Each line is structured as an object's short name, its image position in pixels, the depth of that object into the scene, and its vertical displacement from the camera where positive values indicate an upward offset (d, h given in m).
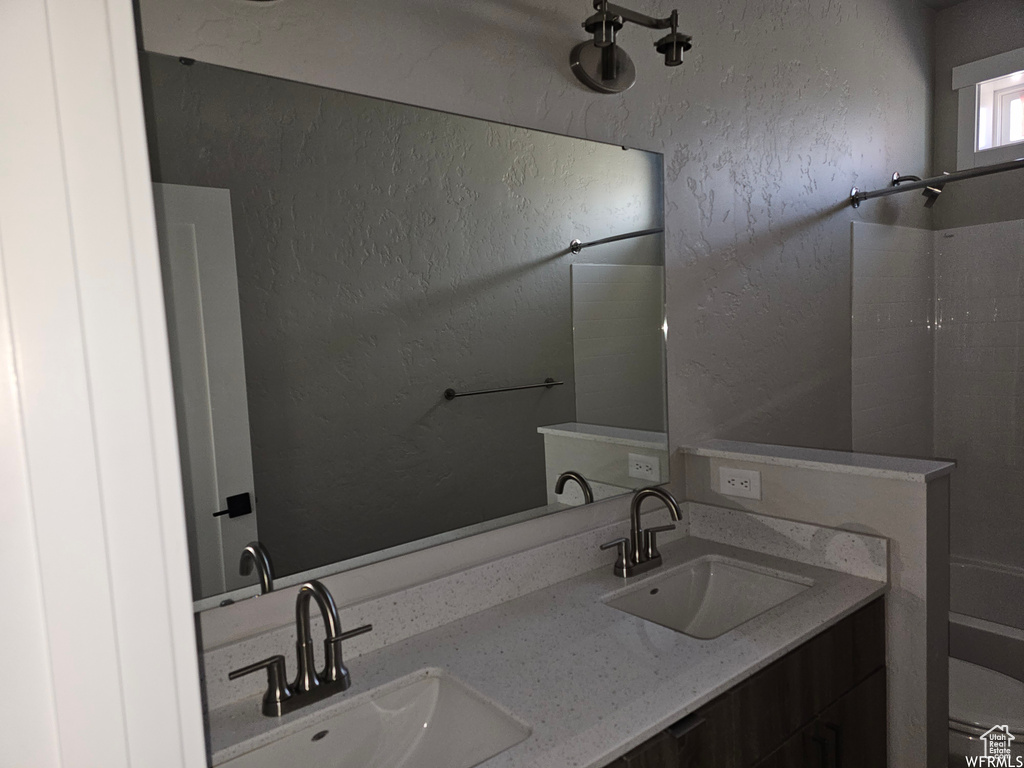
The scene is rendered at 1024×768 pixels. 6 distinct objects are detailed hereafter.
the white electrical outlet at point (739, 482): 1.84 -0.44
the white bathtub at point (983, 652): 1.96 -1.23
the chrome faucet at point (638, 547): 1.67 -0.56
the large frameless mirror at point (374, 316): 1.16 +0.05
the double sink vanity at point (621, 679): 1.09 -0.62
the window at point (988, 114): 3.00 +0.89
